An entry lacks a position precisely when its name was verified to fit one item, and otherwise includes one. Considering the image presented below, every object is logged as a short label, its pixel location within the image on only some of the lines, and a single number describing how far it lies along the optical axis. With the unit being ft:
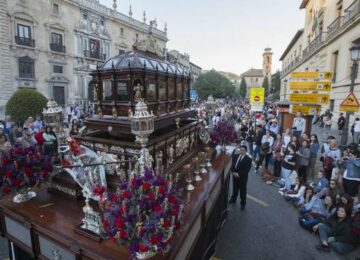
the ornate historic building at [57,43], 71.77
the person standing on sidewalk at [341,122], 46.62
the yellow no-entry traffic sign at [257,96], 44.34
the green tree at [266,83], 265.95
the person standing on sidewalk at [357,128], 40.62
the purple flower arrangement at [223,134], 24.80
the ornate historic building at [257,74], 287.69
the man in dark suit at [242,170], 21.99
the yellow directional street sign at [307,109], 35.63
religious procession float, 7.84
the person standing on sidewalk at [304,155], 25.53
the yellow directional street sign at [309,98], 34.53
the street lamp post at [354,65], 27.02
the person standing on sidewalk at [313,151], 26.58
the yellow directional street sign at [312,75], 33.71
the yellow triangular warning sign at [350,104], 26.22
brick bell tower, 284.41
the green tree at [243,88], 293.35
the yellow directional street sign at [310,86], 34.01
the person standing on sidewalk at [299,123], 35.08
